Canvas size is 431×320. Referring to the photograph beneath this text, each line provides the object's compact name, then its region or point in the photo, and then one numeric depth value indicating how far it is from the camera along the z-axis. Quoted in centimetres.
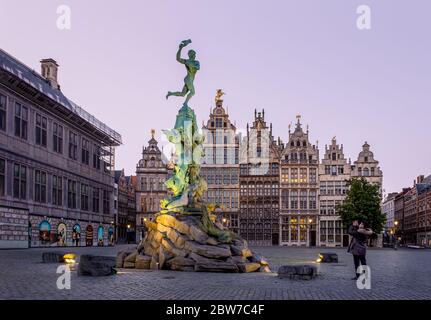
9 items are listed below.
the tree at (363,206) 7488
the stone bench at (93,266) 2041
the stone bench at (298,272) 1969
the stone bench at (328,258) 3297
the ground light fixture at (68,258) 2912
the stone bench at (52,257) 2961
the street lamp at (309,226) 9719
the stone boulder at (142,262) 2534
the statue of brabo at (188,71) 3203
